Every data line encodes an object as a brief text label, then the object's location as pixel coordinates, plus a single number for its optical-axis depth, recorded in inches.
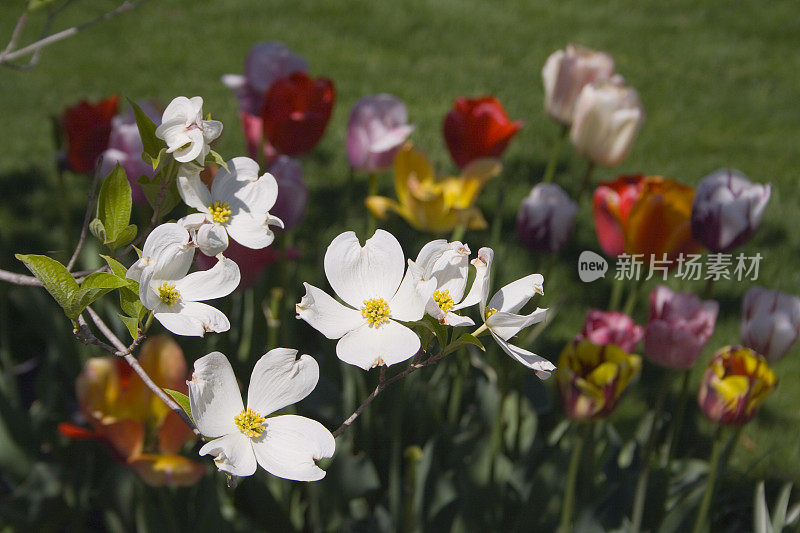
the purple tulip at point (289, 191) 95.5
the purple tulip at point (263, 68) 100.4
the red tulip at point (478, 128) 99.5
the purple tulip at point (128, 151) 94.8
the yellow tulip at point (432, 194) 97.4
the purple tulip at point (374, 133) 99.3
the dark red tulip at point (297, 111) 96.7
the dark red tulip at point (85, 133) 99.3
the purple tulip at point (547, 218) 96.9
